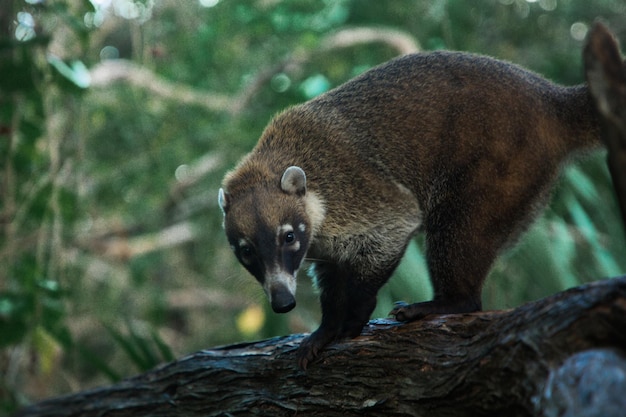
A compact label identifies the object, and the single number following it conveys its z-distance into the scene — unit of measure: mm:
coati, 7598
